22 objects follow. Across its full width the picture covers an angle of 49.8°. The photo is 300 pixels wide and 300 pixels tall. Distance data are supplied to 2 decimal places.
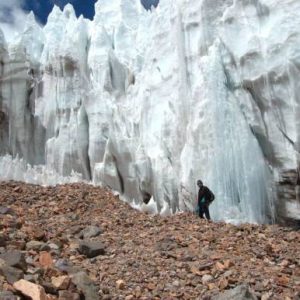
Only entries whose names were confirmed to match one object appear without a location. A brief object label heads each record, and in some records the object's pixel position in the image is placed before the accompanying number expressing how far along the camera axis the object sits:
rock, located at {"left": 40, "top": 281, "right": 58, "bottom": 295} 4.44
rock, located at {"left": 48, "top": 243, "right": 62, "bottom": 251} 6.20
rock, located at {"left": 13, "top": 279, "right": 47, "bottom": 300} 4.03
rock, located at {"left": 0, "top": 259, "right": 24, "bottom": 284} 4.30
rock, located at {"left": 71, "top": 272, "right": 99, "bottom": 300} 4.74
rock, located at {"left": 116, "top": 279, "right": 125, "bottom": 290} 5.20
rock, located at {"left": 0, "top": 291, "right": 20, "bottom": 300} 3.84
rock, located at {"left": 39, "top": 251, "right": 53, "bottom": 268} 5.23
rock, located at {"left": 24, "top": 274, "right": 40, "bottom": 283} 4.45
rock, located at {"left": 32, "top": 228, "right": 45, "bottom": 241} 6.50
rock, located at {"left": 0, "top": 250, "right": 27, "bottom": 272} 4.71
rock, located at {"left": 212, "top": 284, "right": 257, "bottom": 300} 4.68
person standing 9.77
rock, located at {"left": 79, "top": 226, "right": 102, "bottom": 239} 7.53
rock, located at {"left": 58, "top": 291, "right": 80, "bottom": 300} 4.41
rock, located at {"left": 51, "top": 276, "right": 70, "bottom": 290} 4.57
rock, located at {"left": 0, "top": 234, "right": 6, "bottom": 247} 5.64
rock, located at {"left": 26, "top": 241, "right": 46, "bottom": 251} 5.87
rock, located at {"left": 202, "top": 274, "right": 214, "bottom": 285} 5.37
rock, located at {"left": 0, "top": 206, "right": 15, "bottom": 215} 8.29
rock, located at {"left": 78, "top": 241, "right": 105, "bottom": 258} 6.37
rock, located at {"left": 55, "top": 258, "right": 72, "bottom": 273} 5.25
